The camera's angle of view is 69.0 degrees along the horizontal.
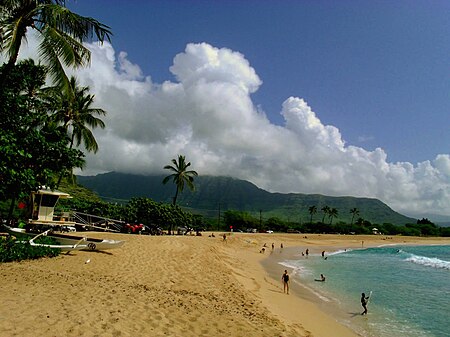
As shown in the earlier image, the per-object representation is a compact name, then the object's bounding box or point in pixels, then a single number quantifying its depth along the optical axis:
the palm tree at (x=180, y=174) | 49.84
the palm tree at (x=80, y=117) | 28.08
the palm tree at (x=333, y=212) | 129.12
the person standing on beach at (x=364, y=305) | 14.56
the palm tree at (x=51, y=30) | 10.76
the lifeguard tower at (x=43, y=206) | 22.16
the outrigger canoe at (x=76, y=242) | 16.12
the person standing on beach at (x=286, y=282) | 17.16
